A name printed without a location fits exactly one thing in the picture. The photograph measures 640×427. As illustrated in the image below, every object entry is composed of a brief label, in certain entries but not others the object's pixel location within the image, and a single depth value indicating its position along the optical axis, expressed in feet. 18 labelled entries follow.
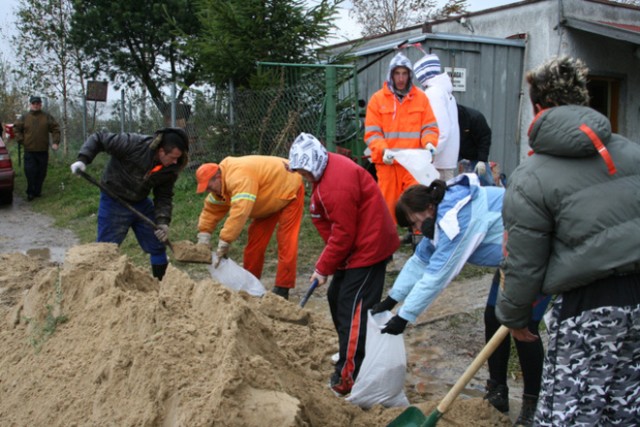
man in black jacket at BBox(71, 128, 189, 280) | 18.78
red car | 40.81
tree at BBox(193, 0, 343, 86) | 31.81
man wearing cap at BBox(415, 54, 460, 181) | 22.31
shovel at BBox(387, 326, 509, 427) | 9.75
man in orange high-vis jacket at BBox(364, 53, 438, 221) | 21.39
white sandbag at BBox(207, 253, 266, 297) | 19.29
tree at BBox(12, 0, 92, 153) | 53.78
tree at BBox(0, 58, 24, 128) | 72.02
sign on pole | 50.26
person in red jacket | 13.05
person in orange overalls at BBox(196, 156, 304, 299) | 18.31
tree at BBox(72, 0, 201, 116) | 51.44
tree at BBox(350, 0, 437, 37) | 67.56
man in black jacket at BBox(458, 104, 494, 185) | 23.41
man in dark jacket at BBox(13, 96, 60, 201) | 42.04
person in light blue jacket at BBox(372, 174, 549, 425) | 10.89
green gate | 29.86
